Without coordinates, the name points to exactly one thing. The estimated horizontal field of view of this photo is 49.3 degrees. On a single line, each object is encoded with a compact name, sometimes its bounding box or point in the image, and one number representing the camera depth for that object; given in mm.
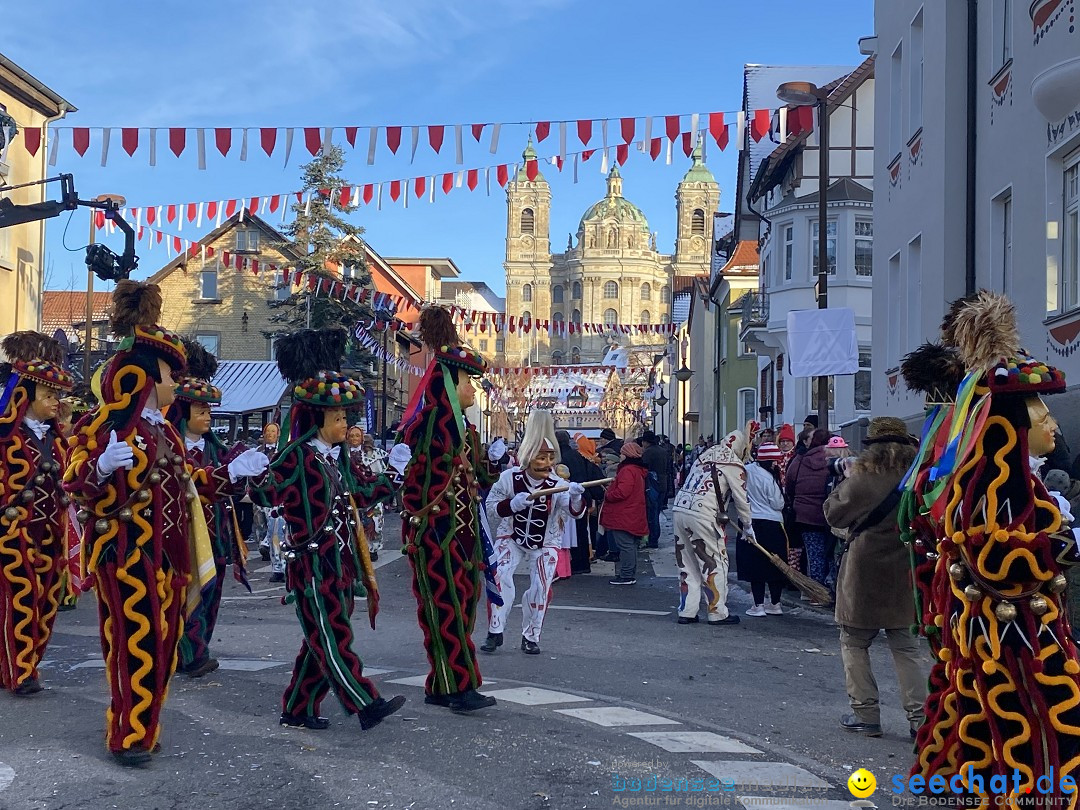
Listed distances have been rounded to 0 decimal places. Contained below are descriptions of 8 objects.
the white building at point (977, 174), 11453
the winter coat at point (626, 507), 13703
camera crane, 15531
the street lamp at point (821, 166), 15188
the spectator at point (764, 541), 11086
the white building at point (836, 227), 27219
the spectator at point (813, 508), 11578
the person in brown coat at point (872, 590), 6199
